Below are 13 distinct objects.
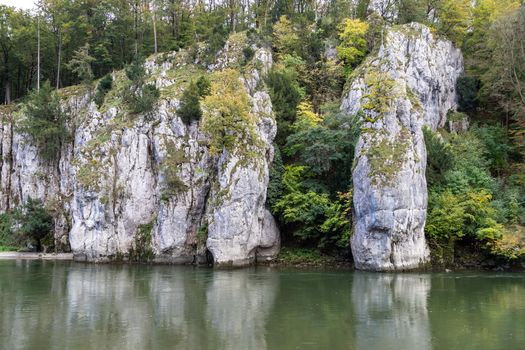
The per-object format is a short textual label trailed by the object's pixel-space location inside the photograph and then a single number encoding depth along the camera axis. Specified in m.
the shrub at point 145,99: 40.41
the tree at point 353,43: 46.03
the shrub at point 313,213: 34.75
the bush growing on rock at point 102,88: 45.06
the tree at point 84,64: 48.75
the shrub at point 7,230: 45.19
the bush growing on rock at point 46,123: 45.66
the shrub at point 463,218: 32.44
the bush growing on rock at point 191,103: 39.59
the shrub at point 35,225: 42.69
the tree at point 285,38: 48.22
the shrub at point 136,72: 44.41
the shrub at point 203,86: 40.61
